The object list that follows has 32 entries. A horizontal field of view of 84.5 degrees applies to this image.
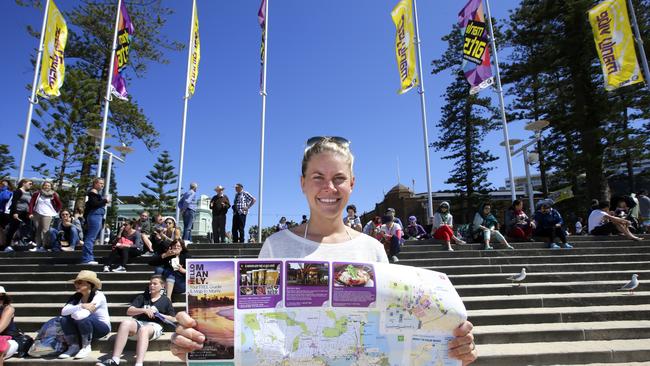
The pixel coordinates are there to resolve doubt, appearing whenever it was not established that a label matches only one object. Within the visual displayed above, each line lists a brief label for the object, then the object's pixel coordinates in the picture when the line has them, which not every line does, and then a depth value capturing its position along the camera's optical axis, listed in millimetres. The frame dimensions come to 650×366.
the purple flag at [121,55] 13219
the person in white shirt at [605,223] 10852
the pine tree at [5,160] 29734
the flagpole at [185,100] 13180
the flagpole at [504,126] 13658
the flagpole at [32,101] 13594
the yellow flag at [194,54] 13430
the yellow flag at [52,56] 13148
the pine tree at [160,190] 40000
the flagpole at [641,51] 13535
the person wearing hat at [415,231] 12680
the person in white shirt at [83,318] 5140
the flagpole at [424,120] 14438
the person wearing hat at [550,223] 10336
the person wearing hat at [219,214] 11555
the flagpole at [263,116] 12805
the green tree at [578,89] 19125
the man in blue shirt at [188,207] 11215
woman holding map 1530
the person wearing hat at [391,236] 9249
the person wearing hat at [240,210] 11812
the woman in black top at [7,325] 4922
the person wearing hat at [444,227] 10477
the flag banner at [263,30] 13852
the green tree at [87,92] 21719
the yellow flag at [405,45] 13938
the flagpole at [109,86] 13125
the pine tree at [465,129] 28938
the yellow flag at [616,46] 12164
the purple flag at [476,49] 13031
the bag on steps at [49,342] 5062
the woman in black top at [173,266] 6758
